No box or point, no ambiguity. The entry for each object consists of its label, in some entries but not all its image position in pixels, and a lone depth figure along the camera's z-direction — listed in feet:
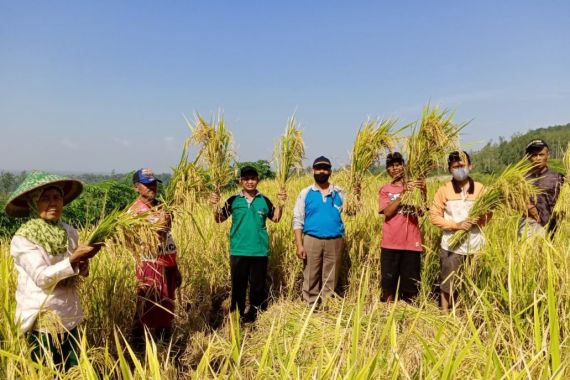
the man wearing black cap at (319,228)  11.44
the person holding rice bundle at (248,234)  11.00
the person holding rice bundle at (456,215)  10.14
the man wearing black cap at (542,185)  10.66
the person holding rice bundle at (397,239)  10.91
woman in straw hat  5.92
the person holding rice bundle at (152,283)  9.24
